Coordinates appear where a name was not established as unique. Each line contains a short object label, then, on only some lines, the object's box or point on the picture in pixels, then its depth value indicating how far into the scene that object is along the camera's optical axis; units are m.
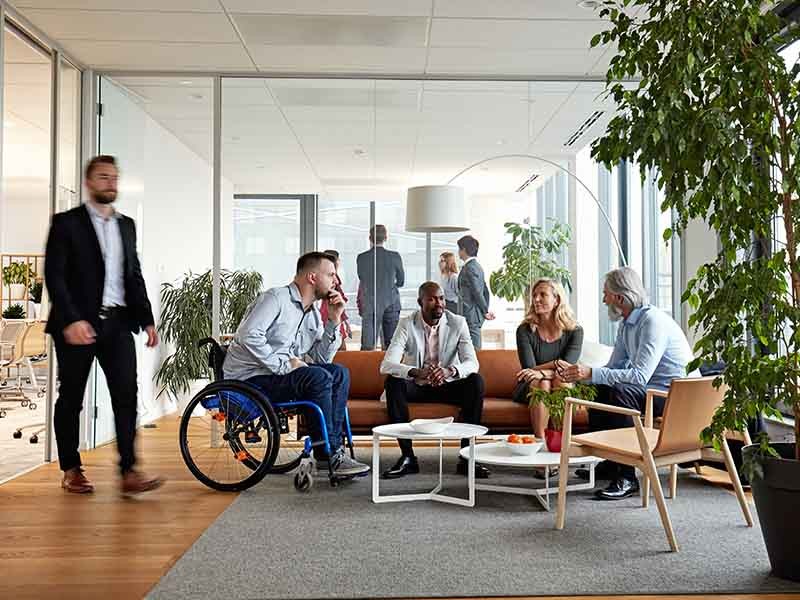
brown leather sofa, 5.09
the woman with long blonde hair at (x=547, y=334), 5.21
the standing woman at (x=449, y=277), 6.14
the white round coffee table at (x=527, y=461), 3.91
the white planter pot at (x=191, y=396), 7.44
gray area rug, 2.91
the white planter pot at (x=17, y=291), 11.90
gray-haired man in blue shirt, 4.61
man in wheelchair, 4.60
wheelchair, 4.41
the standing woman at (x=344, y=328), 6.01
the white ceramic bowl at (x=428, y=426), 4.28
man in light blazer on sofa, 4.99
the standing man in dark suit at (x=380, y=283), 6.11
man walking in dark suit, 4.15
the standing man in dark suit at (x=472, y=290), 6.11
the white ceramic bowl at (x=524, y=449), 4.07
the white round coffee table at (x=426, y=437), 4.19
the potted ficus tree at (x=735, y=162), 2.87
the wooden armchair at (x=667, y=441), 3.45
